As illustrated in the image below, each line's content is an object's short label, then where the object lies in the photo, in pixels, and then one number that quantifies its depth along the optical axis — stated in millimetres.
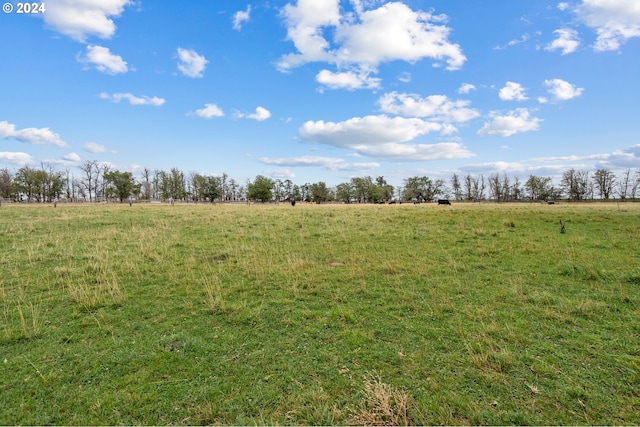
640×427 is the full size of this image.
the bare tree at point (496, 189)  108962
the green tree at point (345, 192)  116188
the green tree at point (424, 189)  118750
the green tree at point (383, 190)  111362
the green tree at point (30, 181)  79562
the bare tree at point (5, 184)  83625
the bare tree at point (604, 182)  92438
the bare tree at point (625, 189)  91938
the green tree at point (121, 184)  78812
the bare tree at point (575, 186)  96688
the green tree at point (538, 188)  101750
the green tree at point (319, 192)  112500
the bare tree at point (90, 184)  95962
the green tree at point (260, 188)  88125
